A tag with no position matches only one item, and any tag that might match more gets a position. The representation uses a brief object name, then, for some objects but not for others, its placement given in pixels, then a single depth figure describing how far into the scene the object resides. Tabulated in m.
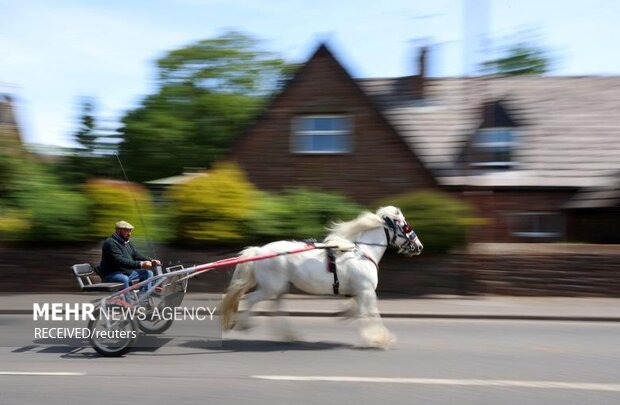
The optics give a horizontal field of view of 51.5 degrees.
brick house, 20.03
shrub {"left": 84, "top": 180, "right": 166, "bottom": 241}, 15.13
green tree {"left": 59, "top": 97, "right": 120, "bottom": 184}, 28.82
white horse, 8.51
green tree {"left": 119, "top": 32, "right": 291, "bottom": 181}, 38.91
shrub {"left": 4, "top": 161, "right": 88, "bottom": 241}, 15.05
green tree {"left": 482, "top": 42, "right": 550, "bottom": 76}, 52.66
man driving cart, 8.23
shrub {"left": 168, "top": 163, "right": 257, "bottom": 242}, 14.99
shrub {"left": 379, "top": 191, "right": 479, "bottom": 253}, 14.70
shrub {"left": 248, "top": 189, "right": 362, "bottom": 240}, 15.12
